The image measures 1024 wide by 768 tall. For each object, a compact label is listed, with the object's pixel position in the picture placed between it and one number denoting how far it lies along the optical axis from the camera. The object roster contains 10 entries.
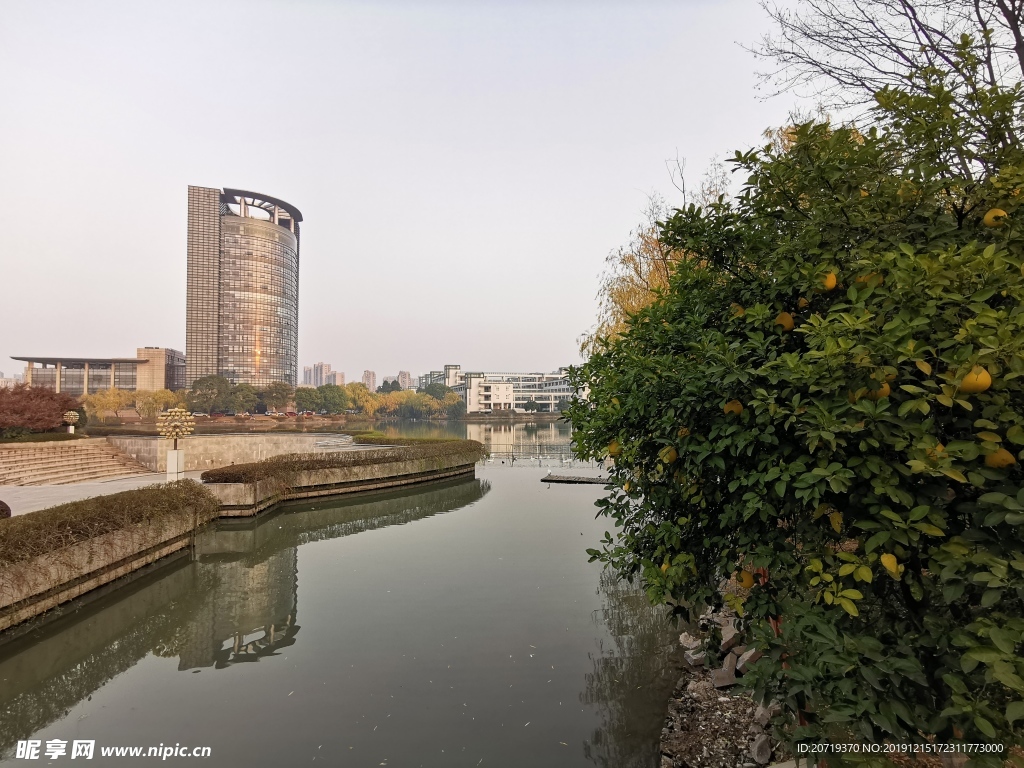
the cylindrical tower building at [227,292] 120.56
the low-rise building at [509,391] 144.00
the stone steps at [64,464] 19.08
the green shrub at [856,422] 1.95
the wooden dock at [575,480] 21.33
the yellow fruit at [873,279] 2.43
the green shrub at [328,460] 15.27
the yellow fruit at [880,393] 2.11
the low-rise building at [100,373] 99.94
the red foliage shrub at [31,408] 23.83
